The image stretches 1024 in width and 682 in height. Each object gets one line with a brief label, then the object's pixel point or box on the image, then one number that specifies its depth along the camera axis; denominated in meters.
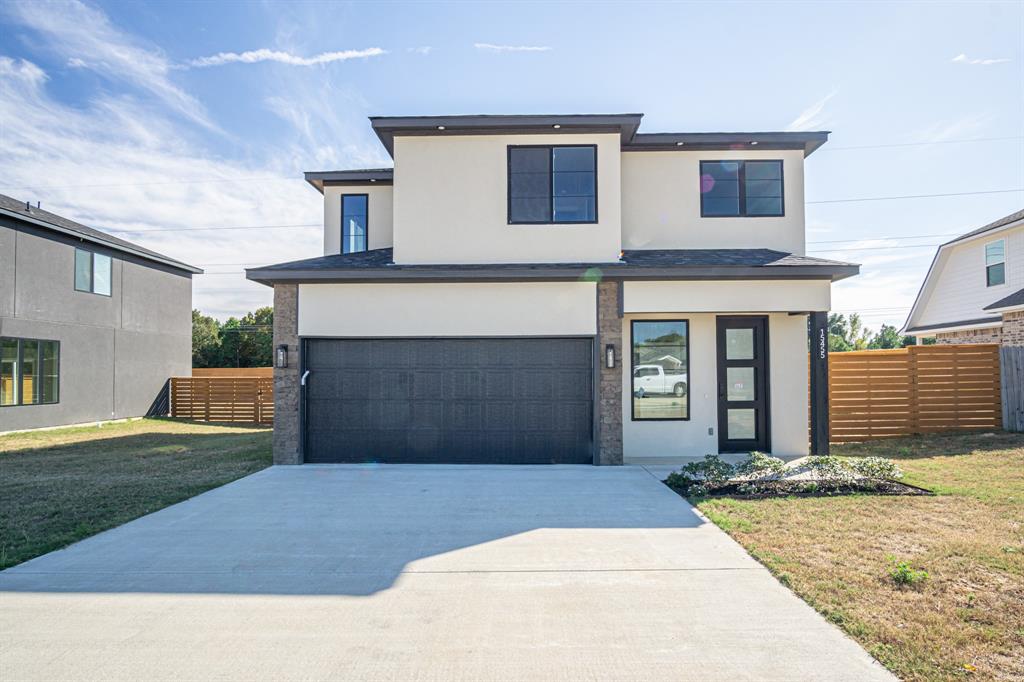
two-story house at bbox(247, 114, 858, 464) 9.44
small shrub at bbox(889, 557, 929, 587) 4.41
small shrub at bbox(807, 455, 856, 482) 7.67
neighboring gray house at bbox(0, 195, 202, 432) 15.05
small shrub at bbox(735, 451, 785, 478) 7.88
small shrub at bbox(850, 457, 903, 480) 7.84
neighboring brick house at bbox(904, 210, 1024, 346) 14.80
